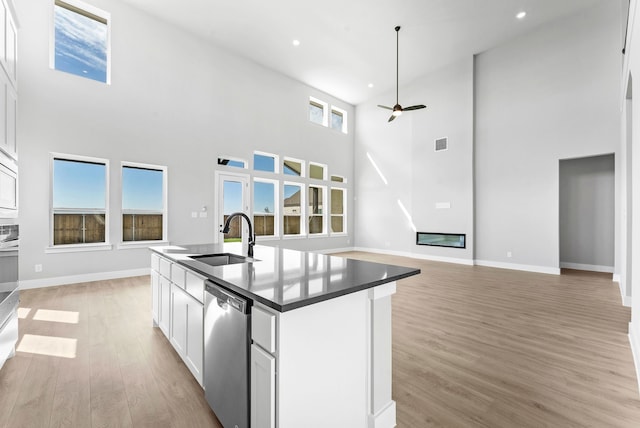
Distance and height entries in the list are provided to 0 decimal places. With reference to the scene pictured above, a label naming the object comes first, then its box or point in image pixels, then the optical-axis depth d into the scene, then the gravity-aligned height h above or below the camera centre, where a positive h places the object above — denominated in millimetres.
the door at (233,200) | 6582 +334
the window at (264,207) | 7516 +194
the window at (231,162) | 6660 +1254
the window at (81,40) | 4766 +3017
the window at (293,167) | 8102 +1396
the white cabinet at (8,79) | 2135 +1069
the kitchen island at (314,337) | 1099 -548
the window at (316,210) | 8859 +149
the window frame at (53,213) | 4617 -71
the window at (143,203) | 5348 +222
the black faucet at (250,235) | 2207 -170
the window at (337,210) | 9519 +159
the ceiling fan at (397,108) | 5753 +2169
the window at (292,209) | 8188 +160
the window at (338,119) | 9562 +3267
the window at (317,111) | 8859 +3288
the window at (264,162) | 7489 +1422
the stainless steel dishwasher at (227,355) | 1265 -697
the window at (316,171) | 8805 +1381
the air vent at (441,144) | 7445 +1880
